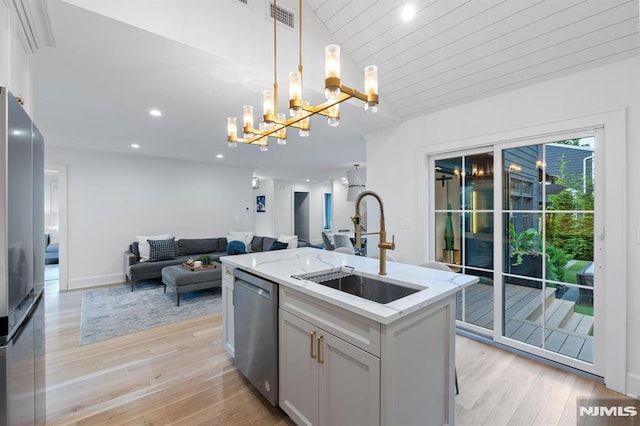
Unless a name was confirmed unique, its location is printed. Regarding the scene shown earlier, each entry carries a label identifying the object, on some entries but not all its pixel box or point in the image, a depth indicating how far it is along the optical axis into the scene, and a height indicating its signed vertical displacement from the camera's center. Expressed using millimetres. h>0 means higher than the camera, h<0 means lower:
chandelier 1522 +679
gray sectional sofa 4832 -809
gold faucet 1749 -149
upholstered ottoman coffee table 4059 -961
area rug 3303 -1320
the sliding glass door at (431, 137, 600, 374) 2381 -285
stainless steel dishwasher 1832 -825
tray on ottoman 4406 -847
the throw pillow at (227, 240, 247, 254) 5455 -667
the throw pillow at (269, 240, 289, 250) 5388 -622
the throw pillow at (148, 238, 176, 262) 5203 -677
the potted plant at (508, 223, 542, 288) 2631 -420
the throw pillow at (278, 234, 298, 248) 5746 -559
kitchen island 1238 -694
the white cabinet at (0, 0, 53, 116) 1347 +965
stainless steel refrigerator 1036 -251
